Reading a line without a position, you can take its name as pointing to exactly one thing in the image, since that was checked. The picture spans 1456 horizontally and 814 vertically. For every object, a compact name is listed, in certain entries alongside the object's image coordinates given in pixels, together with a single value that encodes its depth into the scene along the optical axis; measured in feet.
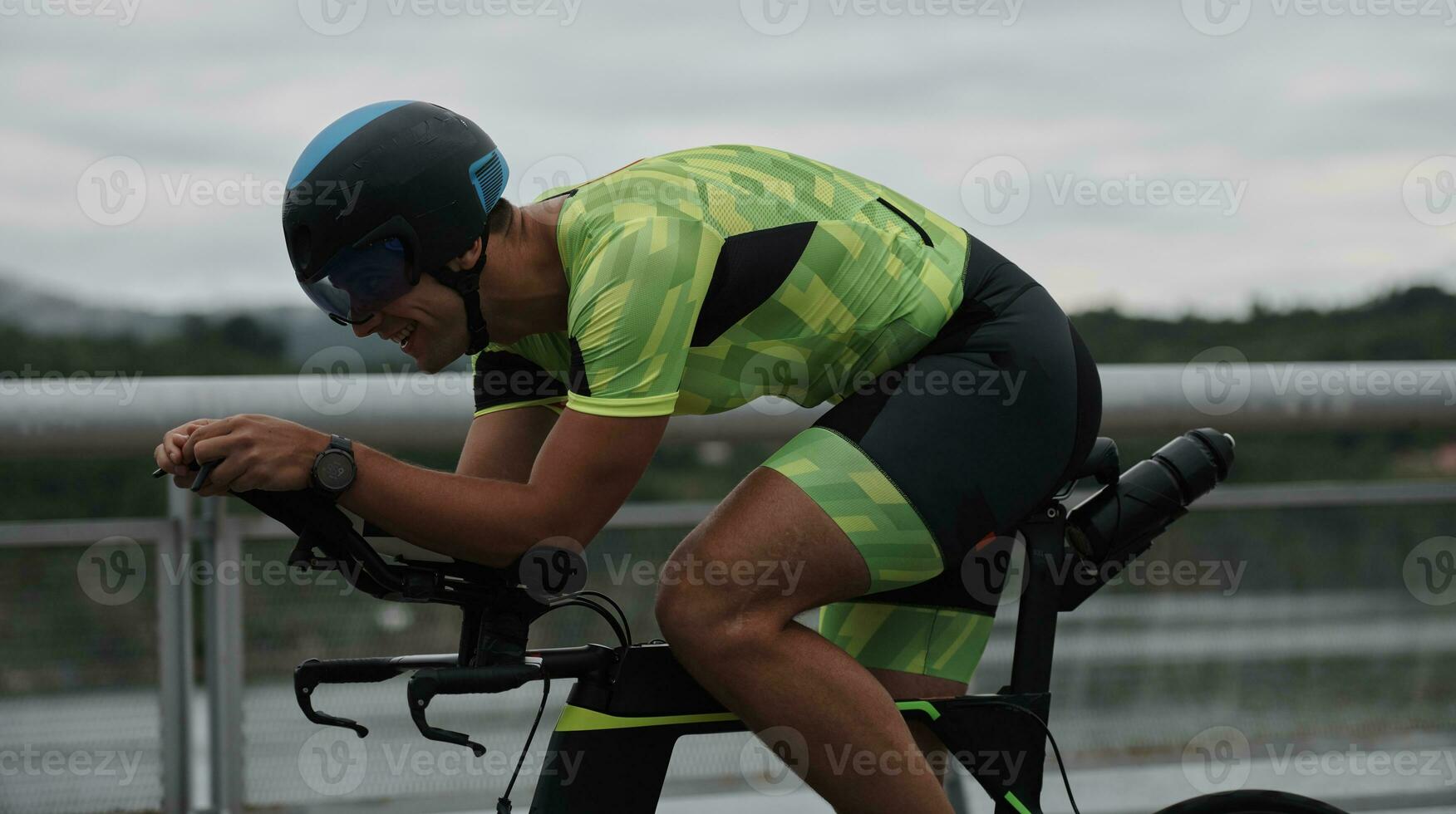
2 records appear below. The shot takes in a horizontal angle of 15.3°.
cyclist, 19.69
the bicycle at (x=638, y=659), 19.87
